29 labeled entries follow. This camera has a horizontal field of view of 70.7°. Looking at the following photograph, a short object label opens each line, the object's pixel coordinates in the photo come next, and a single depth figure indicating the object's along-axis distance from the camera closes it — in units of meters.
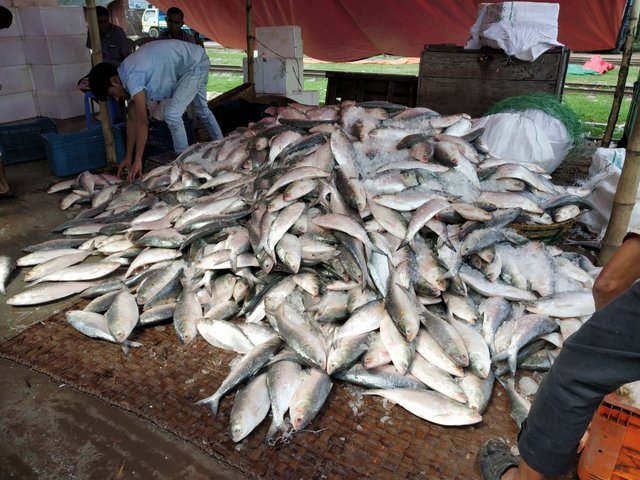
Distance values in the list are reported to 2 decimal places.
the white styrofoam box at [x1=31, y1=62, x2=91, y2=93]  7.83
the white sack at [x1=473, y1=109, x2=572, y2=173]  4.91
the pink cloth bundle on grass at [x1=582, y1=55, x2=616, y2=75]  19.45
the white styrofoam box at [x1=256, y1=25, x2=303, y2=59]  8.44
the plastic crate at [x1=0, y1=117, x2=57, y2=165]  6.47
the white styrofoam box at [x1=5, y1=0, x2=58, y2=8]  7.48
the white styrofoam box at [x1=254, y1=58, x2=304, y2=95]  8.45
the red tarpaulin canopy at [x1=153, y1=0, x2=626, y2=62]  8.59
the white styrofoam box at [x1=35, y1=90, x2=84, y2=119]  8.02
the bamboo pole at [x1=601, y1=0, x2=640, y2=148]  6.73
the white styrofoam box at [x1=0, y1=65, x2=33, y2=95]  7.56
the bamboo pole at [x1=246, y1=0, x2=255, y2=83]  8.78
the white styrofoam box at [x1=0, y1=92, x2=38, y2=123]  7.62
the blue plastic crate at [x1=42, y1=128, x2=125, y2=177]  5.91
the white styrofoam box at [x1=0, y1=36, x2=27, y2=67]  7.47
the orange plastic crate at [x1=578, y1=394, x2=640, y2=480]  1.68
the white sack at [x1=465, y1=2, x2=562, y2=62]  5.65
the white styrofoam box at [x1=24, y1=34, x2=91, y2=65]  7.66
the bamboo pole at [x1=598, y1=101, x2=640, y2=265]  3.43
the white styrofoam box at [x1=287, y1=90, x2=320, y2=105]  8.66
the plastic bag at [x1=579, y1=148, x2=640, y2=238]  4.48
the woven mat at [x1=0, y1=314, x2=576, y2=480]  2.17
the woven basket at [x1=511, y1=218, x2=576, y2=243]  3.47
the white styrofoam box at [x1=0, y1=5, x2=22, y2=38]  7.46
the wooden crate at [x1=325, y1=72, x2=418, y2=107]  7.62
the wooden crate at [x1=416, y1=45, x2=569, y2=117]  5.90
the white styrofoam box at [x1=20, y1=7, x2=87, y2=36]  7.55
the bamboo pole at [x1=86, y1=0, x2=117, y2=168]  5.45
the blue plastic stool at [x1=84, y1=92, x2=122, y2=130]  6.38
